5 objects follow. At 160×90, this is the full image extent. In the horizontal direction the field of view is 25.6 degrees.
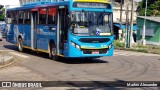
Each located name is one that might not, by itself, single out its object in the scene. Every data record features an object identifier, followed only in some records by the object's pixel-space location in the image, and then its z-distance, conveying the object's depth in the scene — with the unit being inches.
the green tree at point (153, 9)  2517.2
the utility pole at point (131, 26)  1218.6
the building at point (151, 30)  1553.9
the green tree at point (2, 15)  3227.1
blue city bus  629.3
